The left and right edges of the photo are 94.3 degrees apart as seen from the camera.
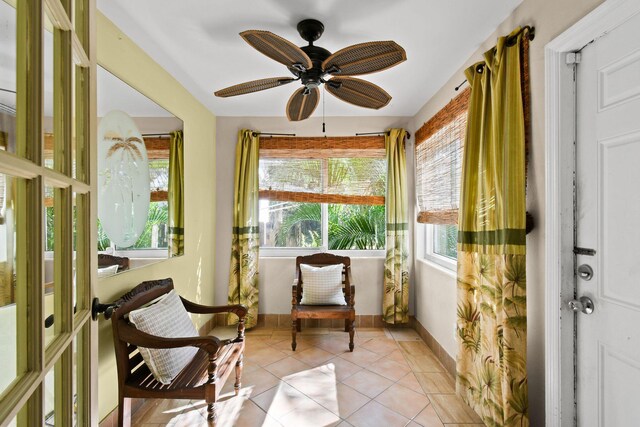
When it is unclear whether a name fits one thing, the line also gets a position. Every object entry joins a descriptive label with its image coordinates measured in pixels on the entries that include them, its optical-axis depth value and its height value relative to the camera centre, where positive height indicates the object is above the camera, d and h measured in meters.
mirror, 1.71 +0.24
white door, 1.16 -0.06
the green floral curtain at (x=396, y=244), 3.32 -0.36
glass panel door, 0.55 +0.00
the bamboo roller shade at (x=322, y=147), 3.50 +0.78
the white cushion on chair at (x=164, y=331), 1.68 -0.74
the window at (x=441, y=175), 2.43 +0.34
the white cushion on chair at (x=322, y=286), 3.06 -0.77
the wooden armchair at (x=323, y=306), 2.85 -0.93
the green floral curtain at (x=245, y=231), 3.35 -0.21
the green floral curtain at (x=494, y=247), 1.56 -0.21
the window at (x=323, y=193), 3.53 +0.23
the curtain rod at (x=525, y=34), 1.56 +0.95
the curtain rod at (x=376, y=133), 3.46 +0.92
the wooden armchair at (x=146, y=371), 1.62 -0.95
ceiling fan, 1.49 +0.82
